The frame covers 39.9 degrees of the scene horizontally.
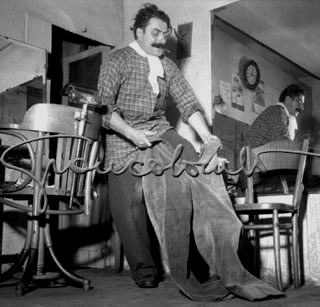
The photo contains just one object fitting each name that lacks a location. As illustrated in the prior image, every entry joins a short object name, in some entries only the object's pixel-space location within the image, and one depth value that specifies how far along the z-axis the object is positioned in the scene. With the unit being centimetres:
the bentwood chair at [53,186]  187
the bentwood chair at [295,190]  207
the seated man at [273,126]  306
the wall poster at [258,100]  445
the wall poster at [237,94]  390
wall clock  453
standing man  170
